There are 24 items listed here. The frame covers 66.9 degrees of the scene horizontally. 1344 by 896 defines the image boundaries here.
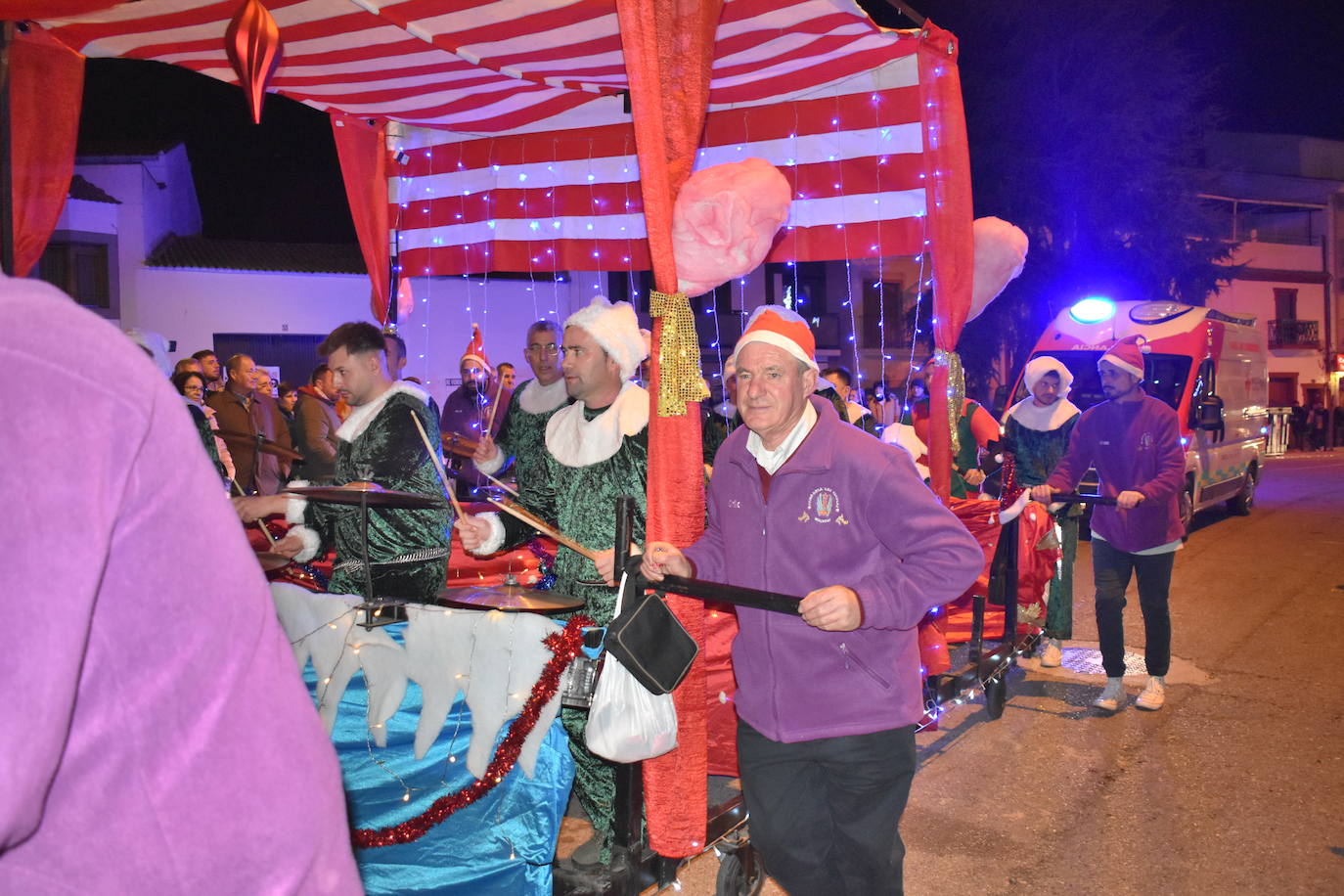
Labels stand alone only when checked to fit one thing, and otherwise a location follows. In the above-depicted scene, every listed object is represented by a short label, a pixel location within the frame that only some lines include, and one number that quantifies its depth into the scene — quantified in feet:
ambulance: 43.78
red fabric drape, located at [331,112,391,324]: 25.84
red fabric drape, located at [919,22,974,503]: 19.63
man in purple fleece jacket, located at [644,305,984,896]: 10.19
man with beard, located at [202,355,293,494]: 30.73
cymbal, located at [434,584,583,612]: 12.23
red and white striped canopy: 18.90
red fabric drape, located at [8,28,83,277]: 19.16
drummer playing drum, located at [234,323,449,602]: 15.71
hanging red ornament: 15.43
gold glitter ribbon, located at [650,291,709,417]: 12.25
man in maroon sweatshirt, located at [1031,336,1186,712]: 21.47
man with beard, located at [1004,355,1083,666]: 29.09
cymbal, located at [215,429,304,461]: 19.26
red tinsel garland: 11.78
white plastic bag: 10.48
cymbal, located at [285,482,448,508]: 12.13
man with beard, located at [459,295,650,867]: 14.20
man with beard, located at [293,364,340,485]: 31.96
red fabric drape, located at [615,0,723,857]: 11.88
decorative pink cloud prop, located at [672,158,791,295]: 12.37
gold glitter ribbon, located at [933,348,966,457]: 20.16
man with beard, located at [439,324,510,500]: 33.35
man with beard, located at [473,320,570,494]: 16.43
